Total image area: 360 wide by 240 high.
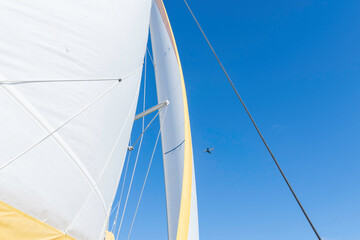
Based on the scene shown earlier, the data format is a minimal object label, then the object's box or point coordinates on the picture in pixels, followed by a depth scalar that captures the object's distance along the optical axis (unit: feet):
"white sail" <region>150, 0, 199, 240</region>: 11.33
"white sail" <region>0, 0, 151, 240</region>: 5.12
